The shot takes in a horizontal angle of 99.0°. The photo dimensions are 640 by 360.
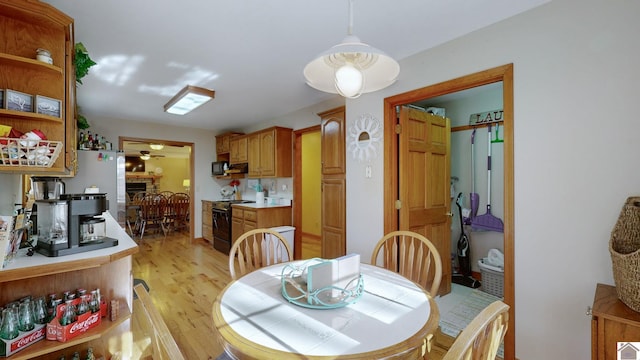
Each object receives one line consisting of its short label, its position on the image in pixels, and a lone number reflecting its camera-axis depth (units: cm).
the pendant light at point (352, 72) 133
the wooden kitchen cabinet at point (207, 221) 535
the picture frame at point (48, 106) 142
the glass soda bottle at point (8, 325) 114
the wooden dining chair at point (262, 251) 183
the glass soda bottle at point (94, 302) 138
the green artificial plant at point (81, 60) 181
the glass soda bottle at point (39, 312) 127
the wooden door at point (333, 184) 315
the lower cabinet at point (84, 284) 119
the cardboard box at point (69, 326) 124
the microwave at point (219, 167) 552
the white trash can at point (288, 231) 396
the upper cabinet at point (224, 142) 552
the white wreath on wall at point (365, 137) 269
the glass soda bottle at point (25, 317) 121
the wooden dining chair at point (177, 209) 625
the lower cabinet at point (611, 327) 111
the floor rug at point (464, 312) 234
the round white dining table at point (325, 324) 86
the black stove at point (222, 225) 471
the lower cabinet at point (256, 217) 415
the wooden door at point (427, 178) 263
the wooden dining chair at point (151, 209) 593
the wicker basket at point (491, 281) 292
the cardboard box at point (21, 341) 112
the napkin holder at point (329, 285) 116
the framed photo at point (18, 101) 133
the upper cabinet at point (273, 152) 435
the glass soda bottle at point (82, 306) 132
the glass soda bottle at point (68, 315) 126
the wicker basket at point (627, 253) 114
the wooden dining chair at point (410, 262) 163
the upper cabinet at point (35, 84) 132
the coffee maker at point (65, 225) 135
